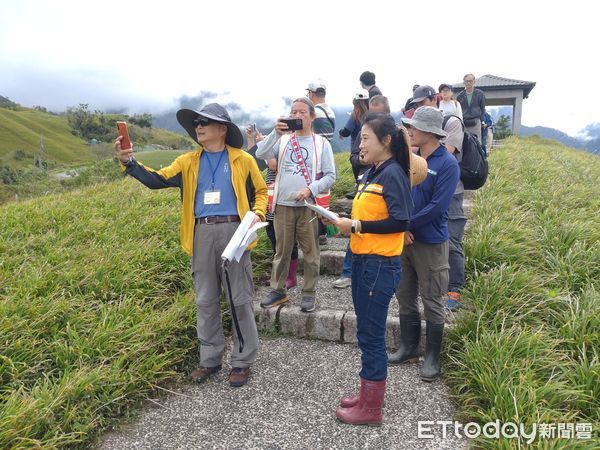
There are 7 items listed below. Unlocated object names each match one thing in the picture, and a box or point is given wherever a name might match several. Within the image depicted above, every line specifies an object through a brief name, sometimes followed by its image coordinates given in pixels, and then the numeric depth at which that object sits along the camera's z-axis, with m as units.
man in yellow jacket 3.24
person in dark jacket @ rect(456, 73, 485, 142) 8.48
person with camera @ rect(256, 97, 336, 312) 4.04
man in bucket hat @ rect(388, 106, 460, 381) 3.15
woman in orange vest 2.56
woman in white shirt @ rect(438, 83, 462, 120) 7.10
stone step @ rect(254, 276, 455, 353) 3.79
